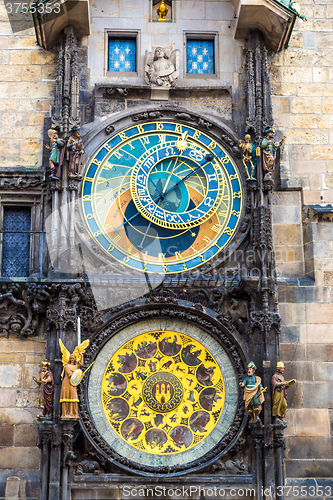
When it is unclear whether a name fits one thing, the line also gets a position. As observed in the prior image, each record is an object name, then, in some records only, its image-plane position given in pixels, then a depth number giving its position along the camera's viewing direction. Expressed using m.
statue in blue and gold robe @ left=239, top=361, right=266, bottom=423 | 11.78
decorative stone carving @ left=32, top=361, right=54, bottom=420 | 11.77
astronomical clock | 12.00
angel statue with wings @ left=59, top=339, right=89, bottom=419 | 11.68
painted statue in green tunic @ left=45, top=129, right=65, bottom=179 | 12.79
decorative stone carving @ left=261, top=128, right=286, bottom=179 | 12.98
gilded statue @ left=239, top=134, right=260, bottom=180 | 13.04
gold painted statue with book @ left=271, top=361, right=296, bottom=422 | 11.90
